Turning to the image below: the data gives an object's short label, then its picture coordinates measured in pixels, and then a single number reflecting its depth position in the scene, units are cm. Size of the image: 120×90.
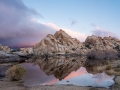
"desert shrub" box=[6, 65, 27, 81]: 1303
